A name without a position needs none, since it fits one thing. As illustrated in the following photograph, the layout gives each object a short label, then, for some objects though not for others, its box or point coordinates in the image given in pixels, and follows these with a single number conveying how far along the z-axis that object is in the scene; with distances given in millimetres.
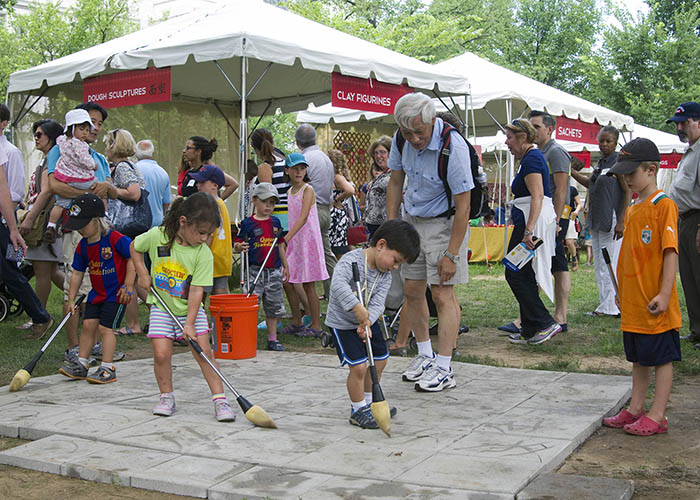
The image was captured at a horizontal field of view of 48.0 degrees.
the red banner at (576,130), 13508
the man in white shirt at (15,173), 7406
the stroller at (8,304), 8469
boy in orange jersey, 4098
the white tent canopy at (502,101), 12961
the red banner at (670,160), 20391
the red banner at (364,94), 8766
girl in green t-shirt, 4500
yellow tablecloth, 15578
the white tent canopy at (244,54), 7910
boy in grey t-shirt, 4141
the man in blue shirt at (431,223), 5016
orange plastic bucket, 6191
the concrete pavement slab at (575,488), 3117
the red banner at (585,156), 16978
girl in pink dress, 7180
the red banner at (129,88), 8273
